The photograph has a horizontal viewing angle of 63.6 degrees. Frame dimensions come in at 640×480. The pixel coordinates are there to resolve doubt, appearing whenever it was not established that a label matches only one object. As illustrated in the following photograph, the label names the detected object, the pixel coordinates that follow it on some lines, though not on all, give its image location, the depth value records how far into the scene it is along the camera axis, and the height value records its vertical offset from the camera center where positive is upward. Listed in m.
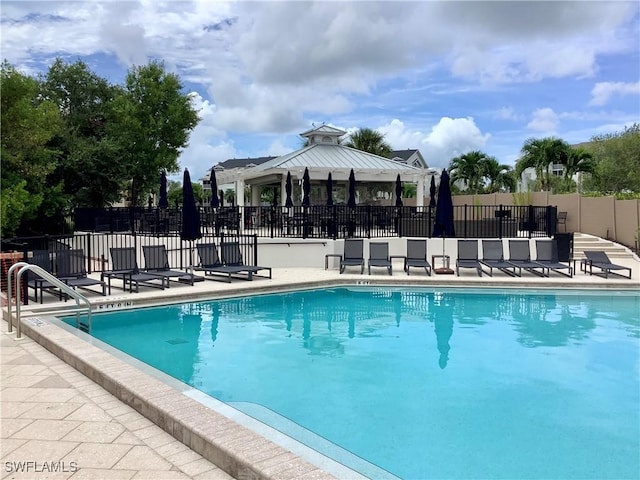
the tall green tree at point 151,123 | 26.78 +5.66
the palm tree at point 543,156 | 31.41 +3.76
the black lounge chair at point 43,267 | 9.87 -0.82
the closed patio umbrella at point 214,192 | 21.88 +1.46
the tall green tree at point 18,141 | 15.84 +2.88
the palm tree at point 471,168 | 39.50 +3.88
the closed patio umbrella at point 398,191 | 22.35 +1.29
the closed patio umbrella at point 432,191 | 20.87 +1.21
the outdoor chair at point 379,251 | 15.27 -0.90
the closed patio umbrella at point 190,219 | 13.77 +0.19
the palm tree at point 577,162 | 31.37 +3.26
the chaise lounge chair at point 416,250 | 15.20 -0.90
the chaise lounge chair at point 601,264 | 13.86 -1.35
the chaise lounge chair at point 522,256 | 14.62 -1.14
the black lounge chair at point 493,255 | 14.80 -1.09
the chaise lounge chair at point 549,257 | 14.23 -1.17
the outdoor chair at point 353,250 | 15.25 -0.84
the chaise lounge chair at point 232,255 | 14.00 -0.83
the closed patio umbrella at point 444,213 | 15.44 +0.18
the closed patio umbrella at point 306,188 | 20.08 +1.37
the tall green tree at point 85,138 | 24.72 +4.54
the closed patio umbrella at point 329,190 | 20.62 +1.31
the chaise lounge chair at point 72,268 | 10.60 -0.84
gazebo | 22.16 +2.38
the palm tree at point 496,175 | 39.06 +3.24
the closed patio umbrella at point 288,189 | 20.39 +1.38
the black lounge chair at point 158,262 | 12.57 -0.87
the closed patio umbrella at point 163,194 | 22.98 +1.49
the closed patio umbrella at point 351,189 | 20.05 +1.30
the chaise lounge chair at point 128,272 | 11.36 -1.02
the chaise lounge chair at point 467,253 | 14.76 -1.01
